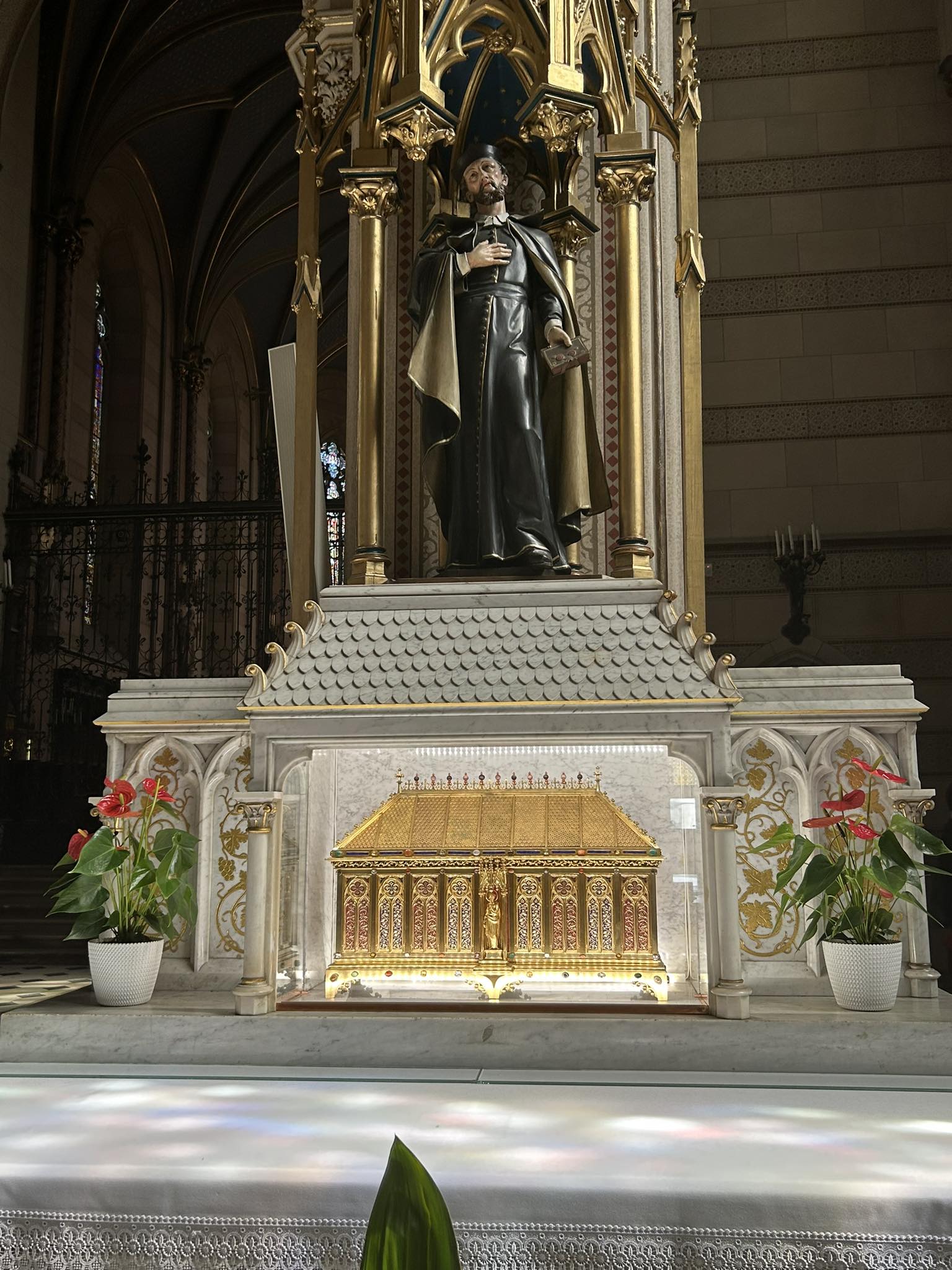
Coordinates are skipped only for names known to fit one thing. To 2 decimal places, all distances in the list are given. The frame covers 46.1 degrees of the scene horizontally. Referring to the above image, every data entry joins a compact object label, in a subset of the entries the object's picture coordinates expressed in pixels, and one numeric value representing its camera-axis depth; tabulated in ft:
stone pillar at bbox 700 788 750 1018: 10.94
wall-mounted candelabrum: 28.78
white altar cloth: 6.95
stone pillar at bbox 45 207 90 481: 43.52
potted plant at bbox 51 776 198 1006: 11.93
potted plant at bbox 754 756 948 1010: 11.28
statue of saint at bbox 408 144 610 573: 14.46
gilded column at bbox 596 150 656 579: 14.96
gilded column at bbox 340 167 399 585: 15.44
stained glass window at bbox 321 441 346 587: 57.00
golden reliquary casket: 12.48
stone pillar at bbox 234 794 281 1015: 11.42
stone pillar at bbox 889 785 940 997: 11.86
